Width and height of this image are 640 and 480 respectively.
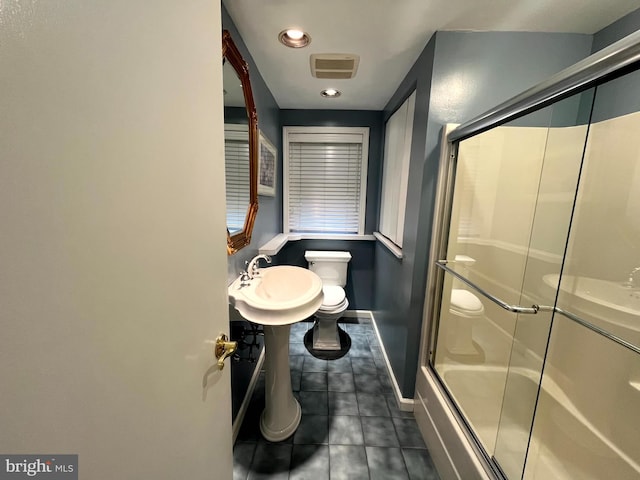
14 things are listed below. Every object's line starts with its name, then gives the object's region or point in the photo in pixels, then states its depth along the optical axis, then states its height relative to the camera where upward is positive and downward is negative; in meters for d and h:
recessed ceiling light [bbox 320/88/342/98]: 2.03 +0.86
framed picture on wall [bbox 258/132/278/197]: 1.82 +0.22
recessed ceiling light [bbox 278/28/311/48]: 1.33 +0.86
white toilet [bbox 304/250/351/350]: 2.17 -0.88
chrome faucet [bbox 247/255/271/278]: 1.44 -0.44
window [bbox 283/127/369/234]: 2.58 +0.19
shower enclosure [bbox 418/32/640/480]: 1.12 -0.42
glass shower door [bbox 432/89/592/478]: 1.23 -0.33
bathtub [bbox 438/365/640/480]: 1.10 -1.08
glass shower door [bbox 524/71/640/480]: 1.11 -0.54
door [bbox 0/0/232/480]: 0.27 -0.06
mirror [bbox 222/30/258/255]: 1.23 +0.26
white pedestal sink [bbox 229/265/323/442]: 1.28 -0.81
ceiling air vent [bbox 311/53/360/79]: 1.54 +0.85
